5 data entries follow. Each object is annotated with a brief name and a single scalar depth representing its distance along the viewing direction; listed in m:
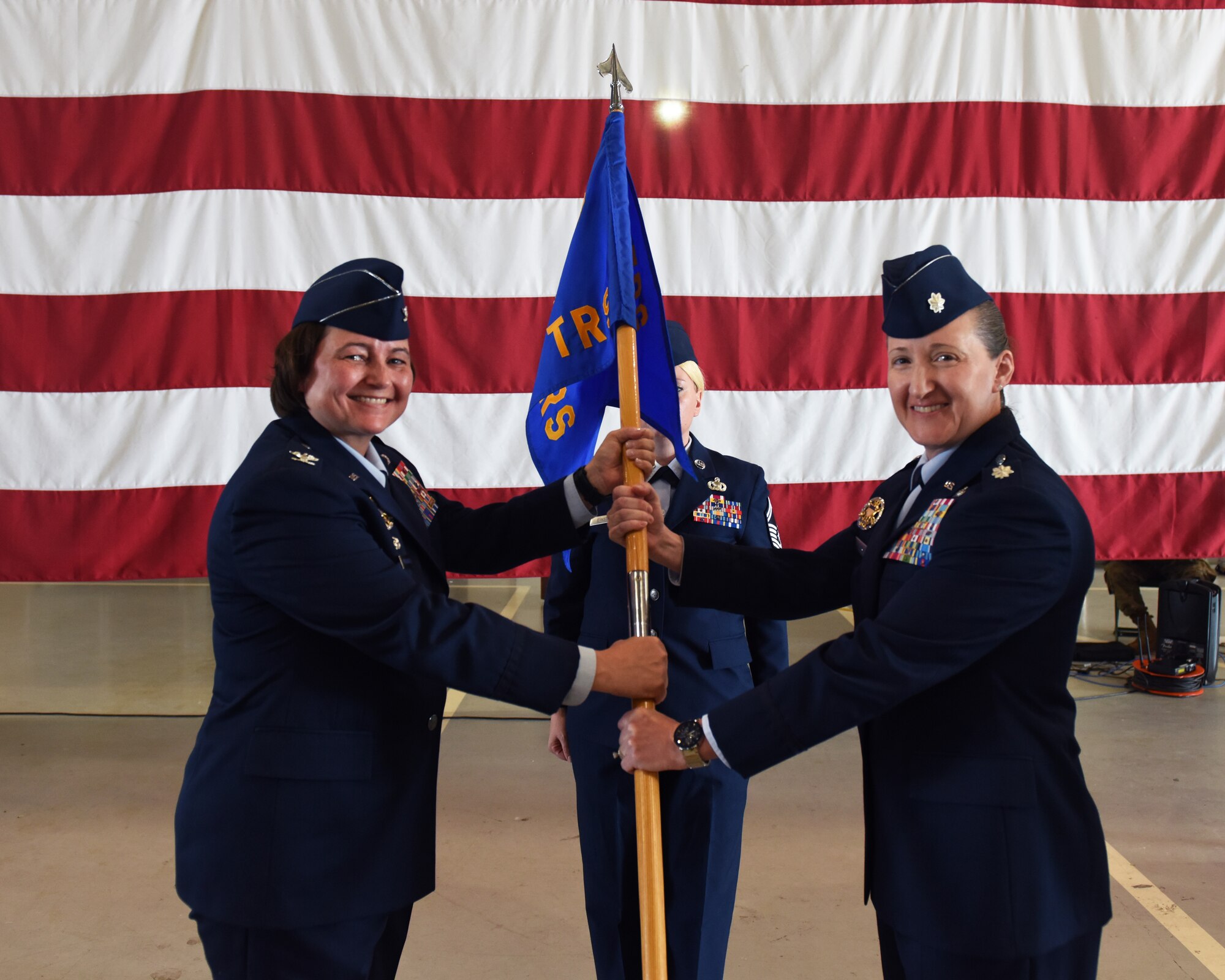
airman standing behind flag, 2.04
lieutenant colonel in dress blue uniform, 1.40
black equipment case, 4.55
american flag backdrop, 3.39
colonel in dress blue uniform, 1.48
